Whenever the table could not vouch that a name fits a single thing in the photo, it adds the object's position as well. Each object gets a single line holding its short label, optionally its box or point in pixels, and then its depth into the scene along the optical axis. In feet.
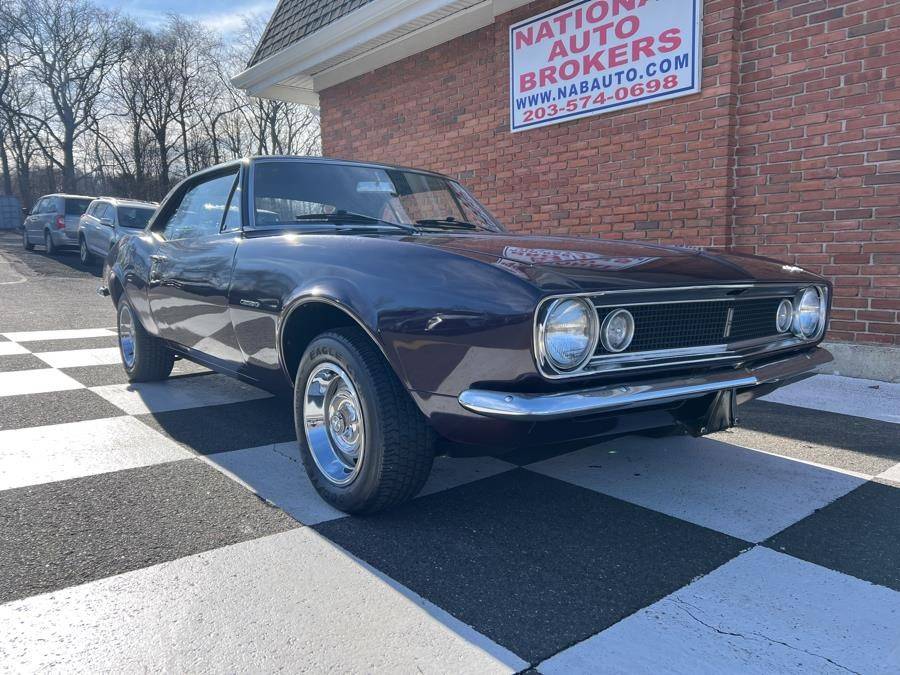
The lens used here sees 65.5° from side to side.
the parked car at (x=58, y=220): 51.06
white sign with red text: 18.83
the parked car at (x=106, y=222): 42.57
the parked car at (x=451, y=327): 6.79
